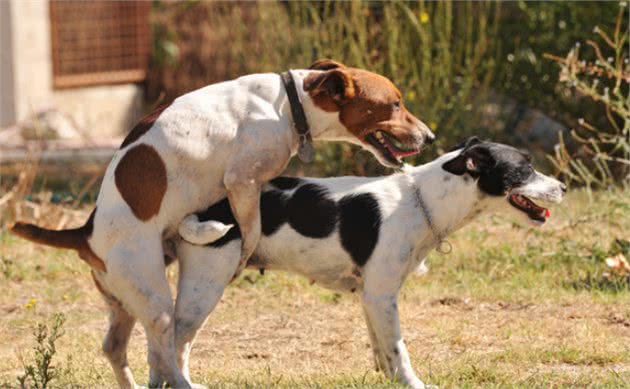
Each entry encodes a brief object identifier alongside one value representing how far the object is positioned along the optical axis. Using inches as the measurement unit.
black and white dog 456.1
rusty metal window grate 1215.6
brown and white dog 442.9
